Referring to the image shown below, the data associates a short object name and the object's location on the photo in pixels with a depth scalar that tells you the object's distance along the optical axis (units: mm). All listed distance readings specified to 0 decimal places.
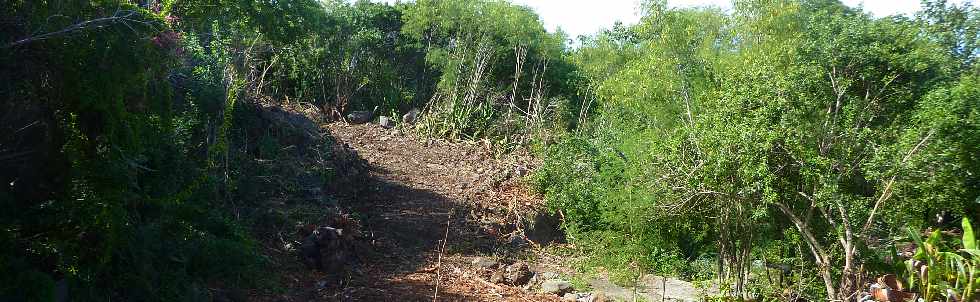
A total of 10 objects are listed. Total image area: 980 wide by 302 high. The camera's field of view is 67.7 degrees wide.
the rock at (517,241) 10383
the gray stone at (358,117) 14984
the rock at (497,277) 8438
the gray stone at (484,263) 9000
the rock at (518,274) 8562
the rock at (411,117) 15242
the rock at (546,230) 10969
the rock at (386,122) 14961
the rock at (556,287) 8359
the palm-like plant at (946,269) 5898
